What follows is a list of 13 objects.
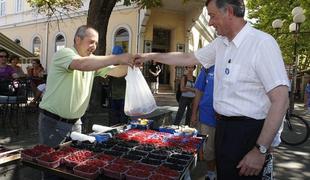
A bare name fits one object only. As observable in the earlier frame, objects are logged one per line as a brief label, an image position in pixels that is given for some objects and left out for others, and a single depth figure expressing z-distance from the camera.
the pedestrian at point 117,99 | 4.57
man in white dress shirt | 1.57
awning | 8.13
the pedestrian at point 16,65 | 6.42
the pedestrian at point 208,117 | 3.22
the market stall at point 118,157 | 1.60
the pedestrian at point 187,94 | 5.68
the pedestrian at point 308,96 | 11.69
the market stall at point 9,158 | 1.72
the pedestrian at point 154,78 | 11.91
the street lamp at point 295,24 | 9.04
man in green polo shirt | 2.17
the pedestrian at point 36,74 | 7.32
